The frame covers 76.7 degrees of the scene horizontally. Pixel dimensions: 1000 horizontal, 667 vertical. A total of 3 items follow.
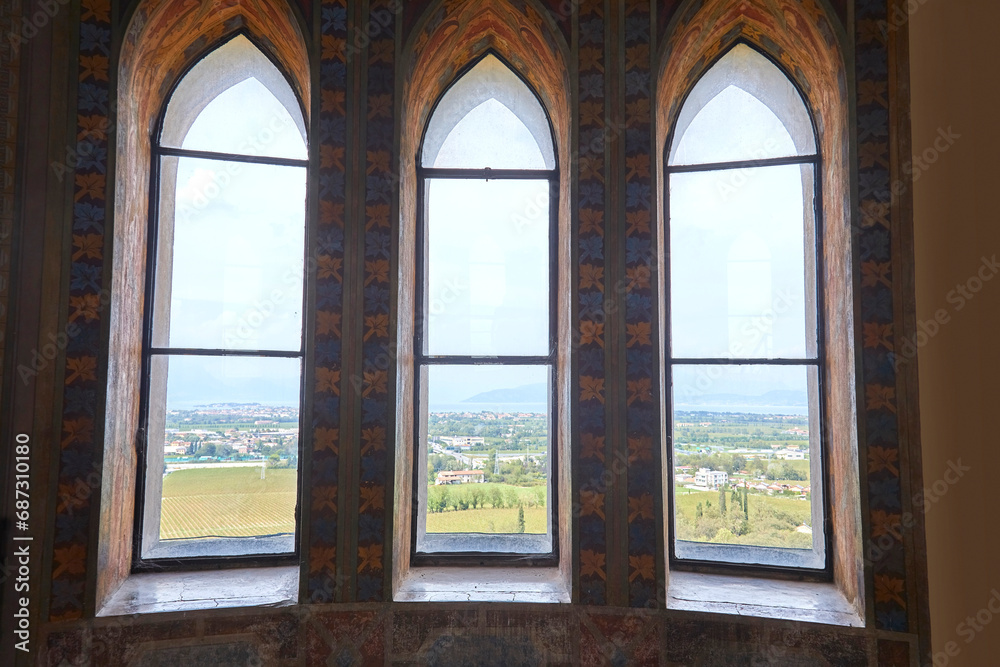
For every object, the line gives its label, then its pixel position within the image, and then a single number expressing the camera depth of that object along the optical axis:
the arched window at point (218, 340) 3.10
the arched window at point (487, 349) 3.25
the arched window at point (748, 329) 3.08
